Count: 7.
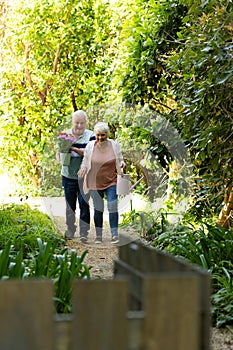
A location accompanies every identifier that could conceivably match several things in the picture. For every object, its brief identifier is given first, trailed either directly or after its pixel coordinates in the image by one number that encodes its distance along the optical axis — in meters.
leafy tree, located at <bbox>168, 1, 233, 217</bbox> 12.98
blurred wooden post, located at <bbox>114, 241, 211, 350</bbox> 5.44
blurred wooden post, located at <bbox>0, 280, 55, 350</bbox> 5.28
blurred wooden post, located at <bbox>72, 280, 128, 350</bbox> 5.48
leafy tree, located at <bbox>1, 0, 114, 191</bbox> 20.07
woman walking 15.30
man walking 15.53
